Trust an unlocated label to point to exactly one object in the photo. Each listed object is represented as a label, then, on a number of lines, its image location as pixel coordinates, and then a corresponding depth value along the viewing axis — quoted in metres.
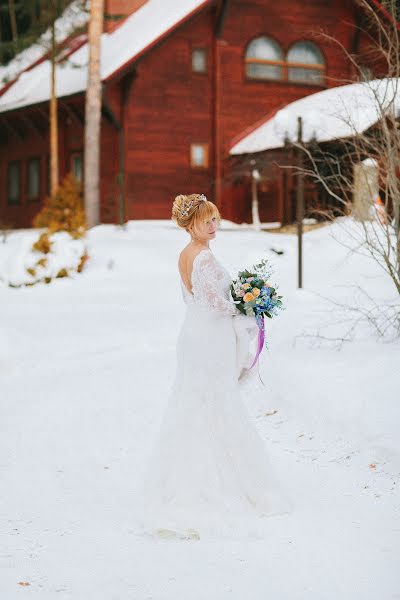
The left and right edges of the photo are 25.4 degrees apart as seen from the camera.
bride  5.54
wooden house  24.61
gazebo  23.22
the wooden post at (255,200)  24.41
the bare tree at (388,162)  9.21
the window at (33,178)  28.59
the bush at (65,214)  19.36
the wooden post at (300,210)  14.02
